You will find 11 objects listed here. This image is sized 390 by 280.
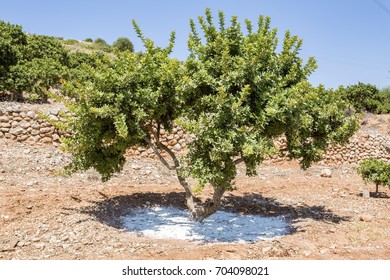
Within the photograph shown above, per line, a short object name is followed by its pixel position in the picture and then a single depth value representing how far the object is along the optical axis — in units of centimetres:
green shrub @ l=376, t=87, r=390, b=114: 4225
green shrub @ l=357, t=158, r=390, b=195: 1547
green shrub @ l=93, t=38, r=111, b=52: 6444
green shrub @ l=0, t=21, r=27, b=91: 2423
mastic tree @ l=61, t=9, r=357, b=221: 904
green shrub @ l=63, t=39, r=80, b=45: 6891
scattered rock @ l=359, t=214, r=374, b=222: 1172
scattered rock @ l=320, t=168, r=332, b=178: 1941
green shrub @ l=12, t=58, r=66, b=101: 2478
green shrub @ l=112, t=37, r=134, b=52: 7162
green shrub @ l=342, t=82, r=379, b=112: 4235
